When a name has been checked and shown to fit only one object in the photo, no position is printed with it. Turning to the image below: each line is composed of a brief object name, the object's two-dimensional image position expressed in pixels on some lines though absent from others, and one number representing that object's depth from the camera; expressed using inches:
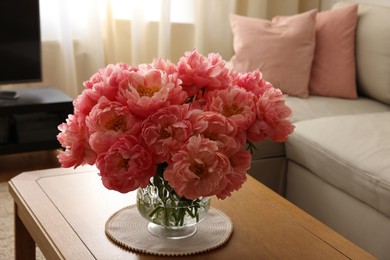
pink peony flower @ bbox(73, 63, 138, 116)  57.6
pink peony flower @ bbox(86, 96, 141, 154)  56.2
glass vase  60.6
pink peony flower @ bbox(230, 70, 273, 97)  61.3
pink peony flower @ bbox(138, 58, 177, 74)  61.4
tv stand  132.9
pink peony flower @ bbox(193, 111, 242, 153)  56.3
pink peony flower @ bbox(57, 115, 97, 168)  58.8
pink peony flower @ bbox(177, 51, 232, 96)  60.2
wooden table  63.0
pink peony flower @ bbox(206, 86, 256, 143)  58.5
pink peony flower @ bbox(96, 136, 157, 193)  55.5
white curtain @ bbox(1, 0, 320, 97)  149.6
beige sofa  92.8
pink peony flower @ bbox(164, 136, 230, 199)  54.9
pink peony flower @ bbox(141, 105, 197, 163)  55.7
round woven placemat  62.3
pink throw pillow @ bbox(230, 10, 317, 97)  132.3
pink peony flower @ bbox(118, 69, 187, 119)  56.0
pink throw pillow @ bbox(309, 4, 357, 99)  132.9
